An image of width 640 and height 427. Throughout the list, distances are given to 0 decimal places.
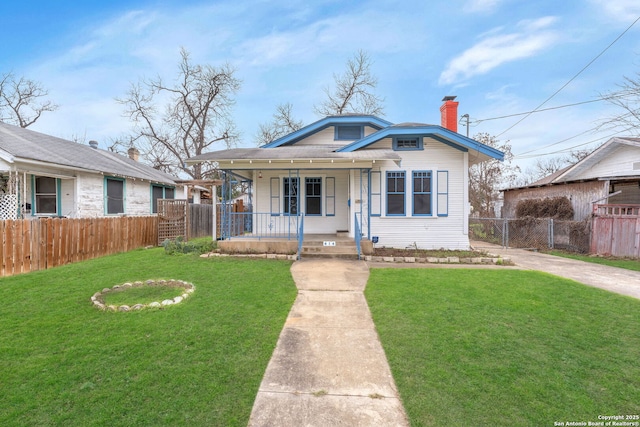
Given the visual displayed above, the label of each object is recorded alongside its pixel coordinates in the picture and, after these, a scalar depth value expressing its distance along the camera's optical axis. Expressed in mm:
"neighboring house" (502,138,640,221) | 11727
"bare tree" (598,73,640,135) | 12875
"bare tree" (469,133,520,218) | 19672
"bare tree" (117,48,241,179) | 25469
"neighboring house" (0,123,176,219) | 9797
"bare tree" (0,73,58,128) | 22984
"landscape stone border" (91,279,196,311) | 4547
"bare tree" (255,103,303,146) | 26516
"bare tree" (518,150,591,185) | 31756
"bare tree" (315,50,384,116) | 24281
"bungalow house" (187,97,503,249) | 9391
